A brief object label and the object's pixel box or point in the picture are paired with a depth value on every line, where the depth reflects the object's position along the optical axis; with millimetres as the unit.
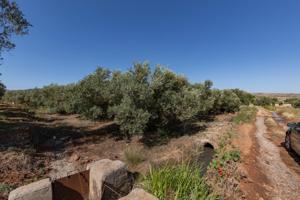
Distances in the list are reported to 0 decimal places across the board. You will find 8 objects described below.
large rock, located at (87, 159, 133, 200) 2576
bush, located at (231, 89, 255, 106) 26827
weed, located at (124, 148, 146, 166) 4952
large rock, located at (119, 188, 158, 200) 1792
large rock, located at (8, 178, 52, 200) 2129
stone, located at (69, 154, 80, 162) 5443
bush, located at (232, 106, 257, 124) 11240
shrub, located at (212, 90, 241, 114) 15081
